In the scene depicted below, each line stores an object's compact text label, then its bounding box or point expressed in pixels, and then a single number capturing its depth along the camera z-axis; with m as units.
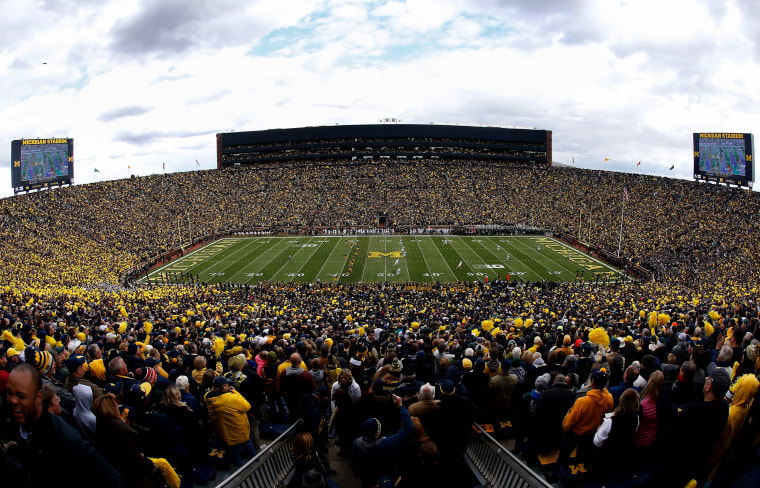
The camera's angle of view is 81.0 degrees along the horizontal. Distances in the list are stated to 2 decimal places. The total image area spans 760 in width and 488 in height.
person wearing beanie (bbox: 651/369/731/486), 4.18
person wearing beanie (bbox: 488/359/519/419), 6.18
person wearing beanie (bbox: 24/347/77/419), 3.91
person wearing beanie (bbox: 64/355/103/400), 4.83
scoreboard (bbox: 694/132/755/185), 51.88
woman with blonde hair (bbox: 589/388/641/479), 4.43
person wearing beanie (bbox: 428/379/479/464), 4.76
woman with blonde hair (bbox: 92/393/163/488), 3.63
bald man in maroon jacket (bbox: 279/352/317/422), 5.94
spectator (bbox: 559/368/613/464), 4.86
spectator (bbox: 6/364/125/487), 2.74
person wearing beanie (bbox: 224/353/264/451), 6.16
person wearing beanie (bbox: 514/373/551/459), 5.62
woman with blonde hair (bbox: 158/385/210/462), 5.02
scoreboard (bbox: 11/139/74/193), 56.31
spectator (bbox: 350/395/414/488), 4.37
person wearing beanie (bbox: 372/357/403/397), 5.88
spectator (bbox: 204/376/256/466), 5.31
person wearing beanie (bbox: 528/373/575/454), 5.35
